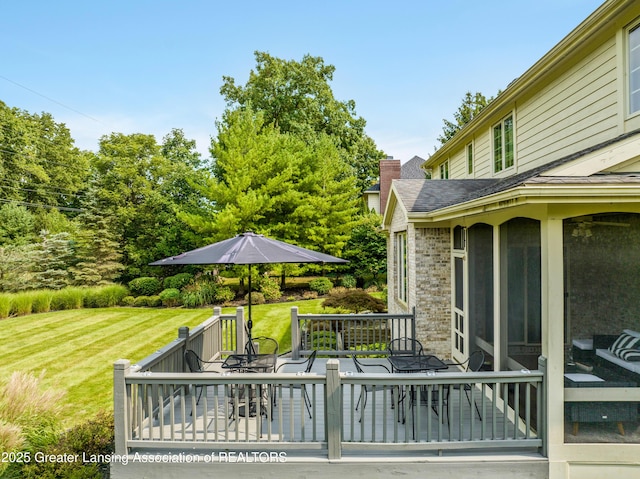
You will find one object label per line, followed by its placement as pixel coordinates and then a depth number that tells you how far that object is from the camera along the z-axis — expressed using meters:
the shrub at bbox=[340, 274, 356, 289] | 21.65
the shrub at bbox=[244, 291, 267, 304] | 19.27
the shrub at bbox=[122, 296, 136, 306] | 19.33
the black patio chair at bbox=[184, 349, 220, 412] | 6.15
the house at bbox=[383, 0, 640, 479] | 4.13
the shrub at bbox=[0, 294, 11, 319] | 16.12
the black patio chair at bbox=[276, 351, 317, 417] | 5.55
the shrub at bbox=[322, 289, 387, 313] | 13.76
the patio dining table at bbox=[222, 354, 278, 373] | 5.67
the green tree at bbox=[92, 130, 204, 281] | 21.88
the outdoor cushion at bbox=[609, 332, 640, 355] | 4.14
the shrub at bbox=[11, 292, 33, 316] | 16.69
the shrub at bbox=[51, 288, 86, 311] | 18.16
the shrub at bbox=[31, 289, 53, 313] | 17.39
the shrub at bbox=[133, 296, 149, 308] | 19.20
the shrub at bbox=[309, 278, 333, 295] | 21.14
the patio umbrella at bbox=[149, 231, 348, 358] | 5.40
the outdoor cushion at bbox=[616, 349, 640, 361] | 4.12
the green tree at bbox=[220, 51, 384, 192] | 33.81
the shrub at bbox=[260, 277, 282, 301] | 19.83
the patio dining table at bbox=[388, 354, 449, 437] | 5.38
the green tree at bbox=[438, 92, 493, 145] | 33.41
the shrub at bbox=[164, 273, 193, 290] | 19.88
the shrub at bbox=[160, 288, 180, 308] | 18.84
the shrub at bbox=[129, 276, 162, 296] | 20.19
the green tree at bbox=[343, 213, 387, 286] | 22.00
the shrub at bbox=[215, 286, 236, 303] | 19.27
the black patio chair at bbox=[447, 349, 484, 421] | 5.23
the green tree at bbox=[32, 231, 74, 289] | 20.98
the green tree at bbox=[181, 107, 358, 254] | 19.12
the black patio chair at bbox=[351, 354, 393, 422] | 4.64
